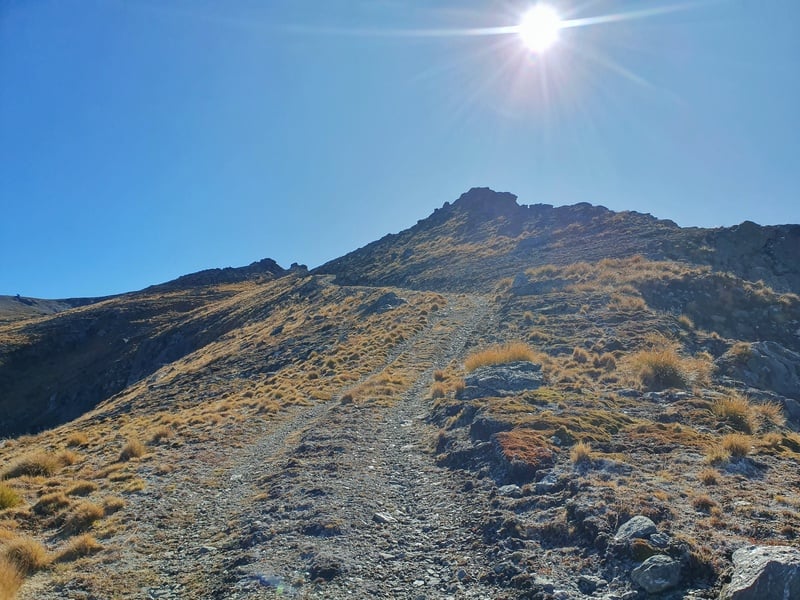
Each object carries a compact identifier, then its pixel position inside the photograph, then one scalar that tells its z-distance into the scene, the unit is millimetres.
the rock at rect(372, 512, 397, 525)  10168
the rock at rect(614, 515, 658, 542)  7426
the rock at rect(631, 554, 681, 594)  6379
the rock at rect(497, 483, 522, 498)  10311
